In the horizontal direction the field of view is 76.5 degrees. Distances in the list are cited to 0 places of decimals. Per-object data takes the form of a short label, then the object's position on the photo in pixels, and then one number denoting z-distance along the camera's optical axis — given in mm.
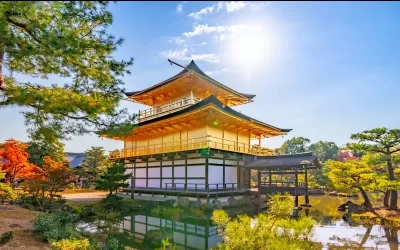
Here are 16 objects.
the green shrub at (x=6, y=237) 7232
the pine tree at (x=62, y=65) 6027
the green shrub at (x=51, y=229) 8195
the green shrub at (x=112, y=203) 16578
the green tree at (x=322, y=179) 32562
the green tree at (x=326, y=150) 48562
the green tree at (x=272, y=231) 4695
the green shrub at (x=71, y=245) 7125
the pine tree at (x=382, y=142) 16598
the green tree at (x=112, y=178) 18328
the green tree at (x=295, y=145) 53891
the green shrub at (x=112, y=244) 8312
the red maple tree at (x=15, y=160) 21344
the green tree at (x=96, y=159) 34900
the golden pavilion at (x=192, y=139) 19125
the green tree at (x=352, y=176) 15727
